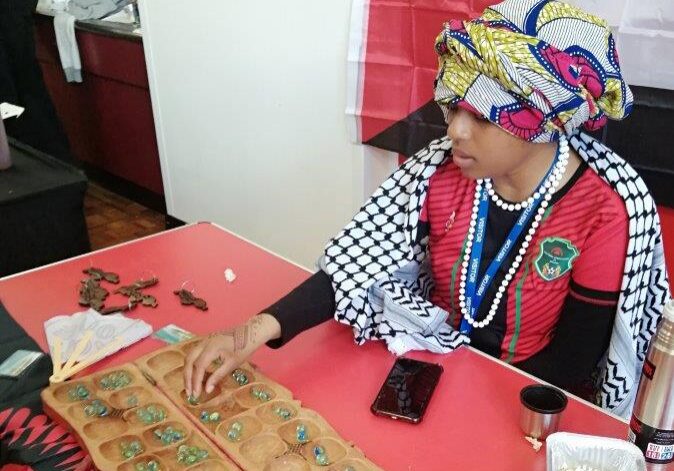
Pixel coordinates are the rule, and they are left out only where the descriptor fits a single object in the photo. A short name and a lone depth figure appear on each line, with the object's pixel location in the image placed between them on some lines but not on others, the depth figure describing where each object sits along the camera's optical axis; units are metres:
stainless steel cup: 0.91
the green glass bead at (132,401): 1.01
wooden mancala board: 0.90
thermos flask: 0.75
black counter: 1.83
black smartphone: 0.98
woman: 1.03
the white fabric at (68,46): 3.47
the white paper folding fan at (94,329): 1.16
